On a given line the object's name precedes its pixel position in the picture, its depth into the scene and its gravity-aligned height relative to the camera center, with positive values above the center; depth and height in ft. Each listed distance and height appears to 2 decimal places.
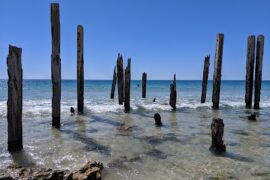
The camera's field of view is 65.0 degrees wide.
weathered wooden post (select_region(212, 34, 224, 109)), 32.62 +2.43
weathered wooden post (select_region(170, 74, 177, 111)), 34.33 -2.71
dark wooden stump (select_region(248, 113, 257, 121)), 27.16 -4.82
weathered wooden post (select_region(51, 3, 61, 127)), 20.62 +1.71
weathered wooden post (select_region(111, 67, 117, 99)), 50.32 -0.57
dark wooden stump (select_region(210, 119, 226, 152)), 15.78 -4.25
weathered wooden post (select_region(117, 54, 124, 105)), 37.26 +0.83
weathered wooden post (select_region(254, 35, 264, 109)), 33.28 +2.30
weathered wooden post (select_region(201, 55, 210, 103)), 39.55 +1.75
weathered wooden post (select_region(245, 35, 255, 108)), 33.18 +1.81
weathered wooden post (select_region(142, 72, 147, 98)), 57.25 -1.87
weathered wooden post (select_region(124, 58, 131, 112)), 32.88 -1.55
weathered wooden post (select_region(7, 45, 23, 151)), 14.71 -1.44
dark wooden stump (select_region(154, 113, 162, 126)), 24.13 -4.79
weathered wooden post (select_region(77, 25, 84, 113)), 27.51 +0.99
